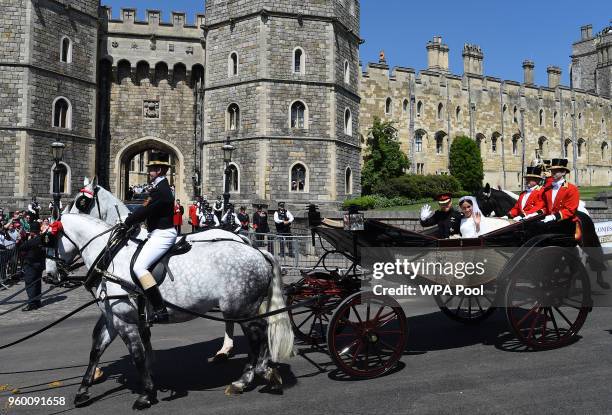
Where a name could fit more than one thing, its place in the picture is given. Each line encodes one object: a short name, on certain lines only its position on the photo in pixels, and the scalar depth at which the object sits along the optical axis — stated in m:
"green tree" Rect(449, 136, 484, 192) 45.09
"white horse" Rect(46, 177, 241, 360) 6.03
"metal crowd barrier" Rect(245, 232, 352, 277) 14.30
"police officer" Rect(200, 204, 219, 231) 18.94
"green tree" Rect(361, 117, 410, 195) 37.62
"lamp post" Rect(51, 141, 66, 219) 17.45
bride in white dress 6.93
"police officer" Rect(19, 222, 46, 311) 11.21
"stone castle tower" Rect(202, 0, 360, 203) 25.92
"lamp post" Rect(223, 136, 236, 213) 18.82
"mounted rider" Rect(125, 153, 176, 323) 5.36
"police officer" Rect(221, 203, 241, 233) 17.45
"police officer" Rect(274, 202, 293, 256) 17.88
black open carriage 5.86
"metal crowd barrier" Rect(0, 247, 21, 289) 13.89
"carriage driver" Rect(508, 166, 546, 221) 7.68
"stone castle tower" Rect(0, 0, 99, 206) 24.66
